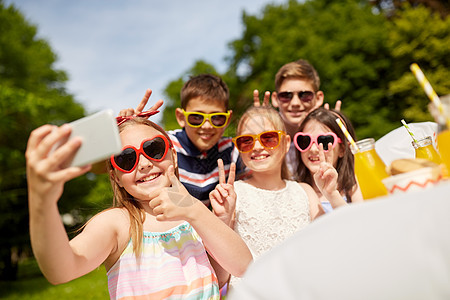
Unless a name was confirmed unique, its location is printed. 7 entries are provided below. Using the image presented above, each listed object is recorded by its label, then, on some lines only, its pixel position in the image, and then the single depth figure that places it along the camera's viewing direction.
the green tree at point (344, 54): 15.95
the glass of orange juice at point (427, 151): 1.45
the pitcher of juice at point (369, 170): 1.36
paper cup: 1.12
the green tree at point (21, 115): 12.37
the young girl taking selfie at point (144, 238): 1.31
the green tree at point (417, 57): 14.30
